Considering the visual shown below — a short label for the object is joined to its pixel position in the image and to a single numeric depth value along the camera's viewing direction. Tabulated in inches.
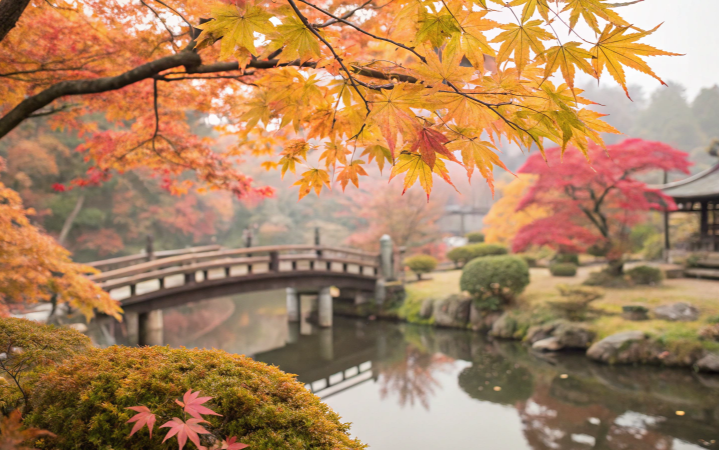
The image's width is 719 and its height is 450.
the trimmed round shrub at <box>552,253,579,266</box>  464.1
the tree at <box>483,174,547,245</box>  532.4
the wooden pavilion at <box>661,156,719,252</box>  389.7
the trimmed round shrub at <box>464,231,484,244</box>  672.4
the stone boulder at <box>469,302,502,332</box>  353.7
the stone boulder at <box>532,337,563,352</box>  289.9
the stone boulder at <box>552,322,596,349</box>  286.2
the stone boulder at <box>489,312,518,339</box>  330.0
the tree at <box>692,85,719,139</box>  915.4
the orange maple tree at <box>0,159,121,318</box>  131.7
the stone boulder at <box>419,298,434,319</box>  399.9
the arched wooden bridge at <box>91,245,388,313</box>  290.6
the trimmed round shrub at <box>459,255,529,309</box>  353.1
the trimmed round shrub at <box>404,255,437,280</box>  498.9
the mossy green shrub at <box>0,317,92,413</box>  51.3
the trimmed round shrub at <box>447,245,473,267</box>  554.3
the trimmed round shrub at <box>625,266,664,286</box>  358.3
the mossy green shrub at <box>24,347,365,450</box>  45.6
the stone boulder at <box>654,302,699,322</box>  271.1
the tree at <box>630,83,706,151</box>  917.2
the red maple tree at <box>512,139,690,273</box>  352.2
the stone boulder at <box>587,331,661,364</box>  259.6
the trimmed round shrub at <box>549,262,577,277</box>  422.6
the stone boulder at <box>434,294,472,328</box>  373.7
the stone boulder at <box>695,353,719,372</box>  235.3
